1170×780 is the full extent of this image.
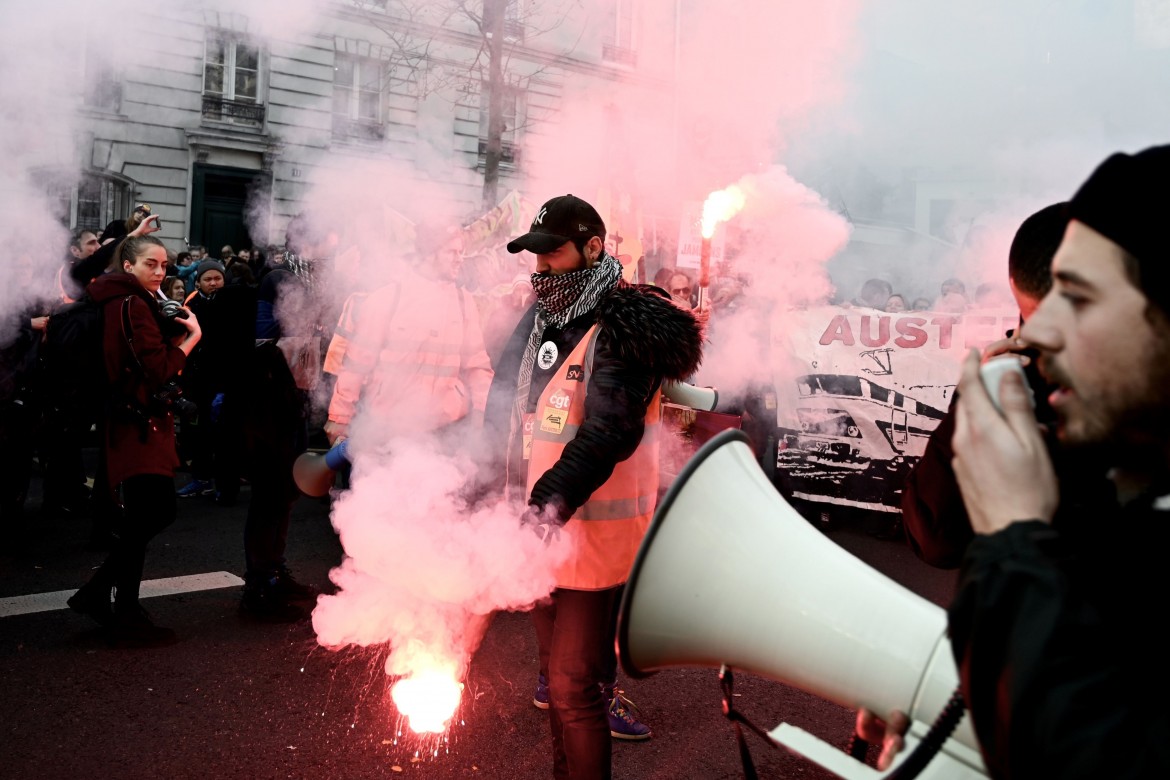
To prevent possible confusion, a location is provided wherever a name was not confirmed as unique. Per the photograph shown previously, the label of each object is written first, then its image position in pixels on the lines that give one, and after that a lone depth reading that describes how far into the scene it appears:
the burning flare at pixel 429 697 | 3.03
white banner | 6.49
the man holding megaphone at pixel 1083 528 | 0.86
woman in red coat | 4.02
